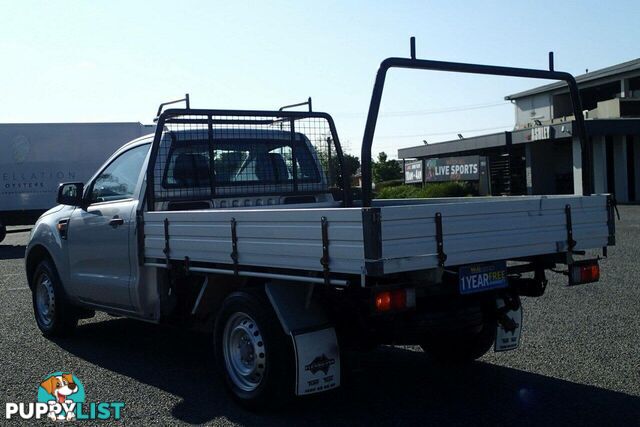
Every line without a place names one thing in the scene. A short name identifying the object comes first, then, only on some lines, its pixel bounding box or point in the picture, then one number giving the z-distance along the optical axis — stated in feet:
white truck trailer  75.41
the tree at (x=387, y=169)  207.10
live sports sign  120.52
